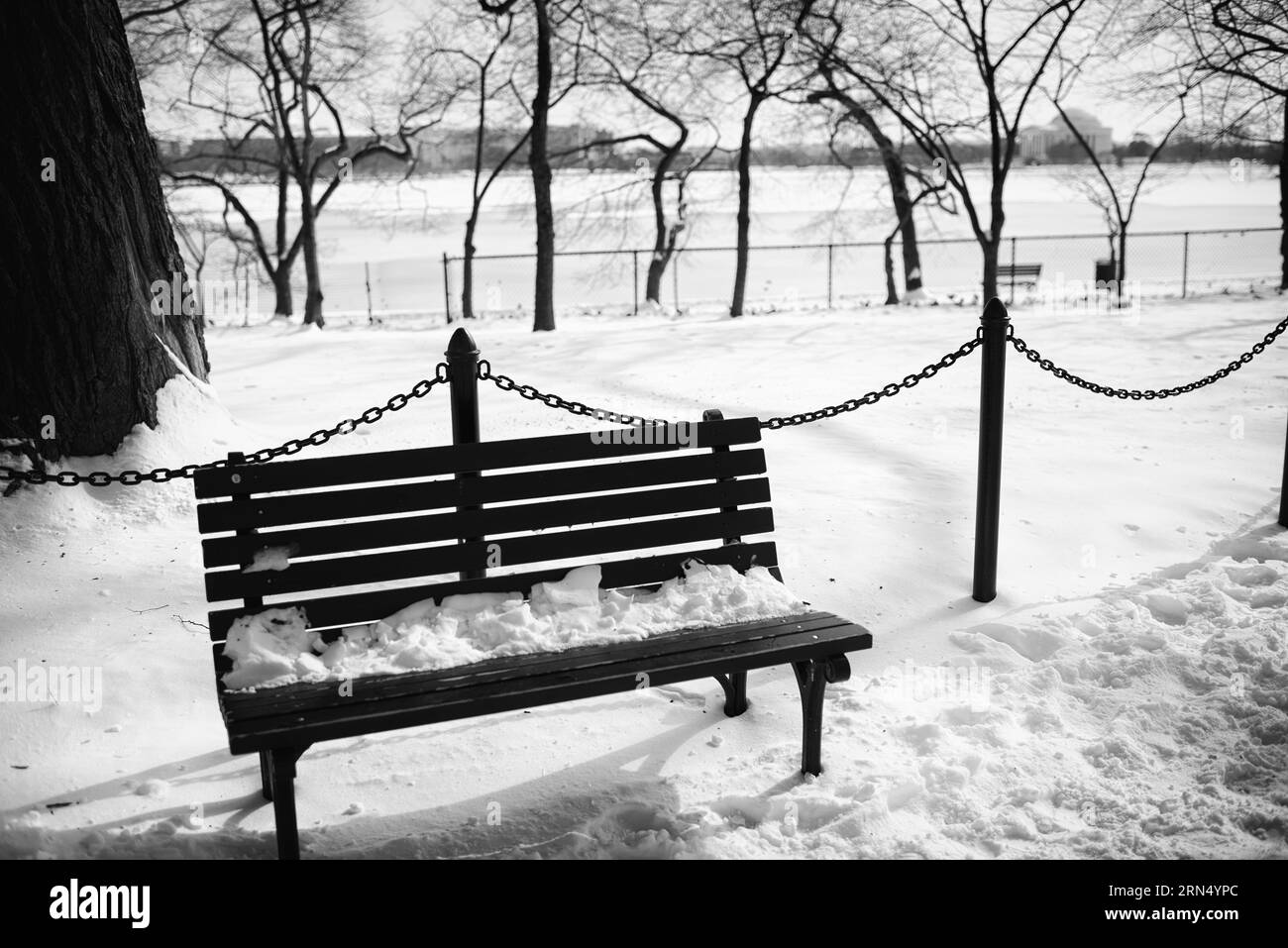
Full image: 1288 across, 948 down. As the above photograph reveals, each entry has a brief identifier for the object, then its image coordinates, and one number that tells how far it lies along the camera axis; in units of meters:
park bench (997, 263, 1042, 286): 24.06
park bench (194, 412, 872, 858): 2.84
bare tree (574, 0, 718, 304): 20.64
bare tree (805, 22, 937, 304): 20.50
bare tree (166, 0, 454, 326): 22.34
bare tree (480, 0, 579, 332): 15.28
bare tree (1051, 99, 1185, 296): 21.66
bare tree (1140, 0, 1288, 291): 16.98
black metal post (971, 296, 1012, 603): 4.56
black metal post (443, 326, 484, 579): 3.88
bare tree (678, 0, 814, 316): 19.75
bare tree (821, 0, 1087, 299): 18.23
